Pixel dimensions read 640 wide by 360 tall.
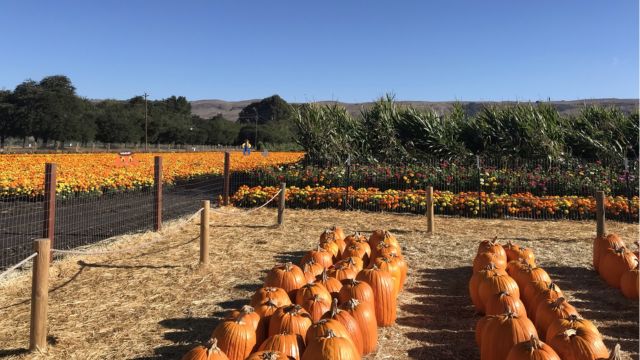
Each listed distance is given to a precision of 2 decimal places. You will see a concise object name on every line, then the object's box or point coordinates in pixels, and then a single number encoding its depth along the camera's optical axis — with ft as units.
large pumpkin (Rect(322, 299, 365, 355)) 10.92
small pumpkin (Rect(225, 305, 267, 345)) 11.22
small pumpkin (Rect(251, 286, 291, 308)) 12.67
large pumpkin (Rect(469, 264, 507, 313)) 14.64
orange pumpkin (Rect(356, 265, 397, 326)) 13.79
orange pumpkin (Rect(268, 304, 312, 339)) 10.82
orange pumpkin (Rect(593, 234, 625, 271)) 18.70
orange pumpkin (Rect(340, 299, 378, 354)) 11.65
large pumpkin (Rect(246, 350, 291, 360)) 8.64
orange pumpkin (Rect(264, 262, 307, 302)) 14.43
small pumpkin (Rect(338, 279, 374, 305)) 12.55
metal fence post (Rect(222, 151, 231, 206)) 38.68
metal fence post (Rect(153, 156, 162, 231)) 27.84
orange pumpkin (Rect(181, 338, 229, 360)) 9.07
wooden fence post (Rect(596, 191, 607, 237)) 23.86
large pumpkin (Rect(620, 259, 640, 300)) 15.87
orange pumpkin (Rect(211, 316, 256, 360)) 10.54
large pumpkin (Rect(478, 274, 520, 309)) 13.81
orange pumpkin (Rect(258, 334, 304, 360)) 9.79
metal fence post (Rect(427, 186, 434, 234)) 27.35
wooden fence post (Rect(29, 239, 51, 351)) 11.68
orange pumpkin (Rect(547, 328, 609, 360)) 9.65
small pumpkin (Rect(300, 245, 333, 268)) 17.11
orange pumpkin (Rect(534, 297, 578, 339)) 11.61
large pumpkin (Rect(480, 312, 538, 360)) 10.49
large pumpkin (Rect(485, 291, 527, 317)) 12.55
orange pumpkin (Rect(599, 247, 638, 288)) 17.24
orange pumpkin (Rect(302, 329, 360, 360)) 9.16
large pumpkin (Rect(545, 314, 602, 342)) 10.50
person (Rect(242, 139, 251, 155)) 46.85
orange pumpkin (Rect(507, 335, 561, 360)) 8.98
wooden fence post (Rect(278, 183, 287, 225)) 30.30
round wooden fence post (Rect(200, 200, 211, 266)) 20.11
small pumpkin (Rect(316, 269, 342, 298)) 13.79
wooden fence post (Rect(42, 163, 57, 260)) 19.88
